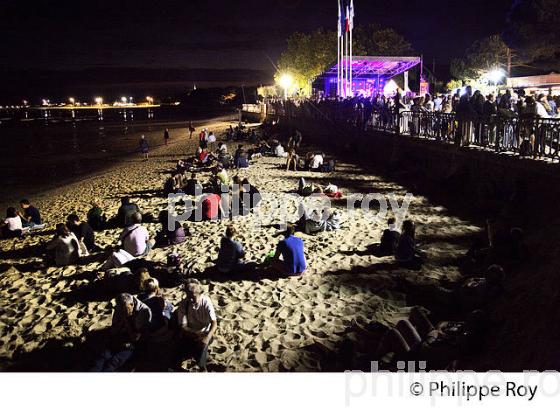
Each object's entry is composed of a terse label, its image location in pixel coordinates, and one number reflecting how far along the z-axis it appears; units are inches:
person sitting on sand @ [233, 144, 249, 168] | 839.1
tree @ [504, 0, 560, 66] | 892.6
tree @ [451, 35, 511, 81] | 1437.0
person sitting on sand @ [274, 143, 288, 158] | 983.6
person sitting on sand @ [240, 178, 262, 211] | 539.8
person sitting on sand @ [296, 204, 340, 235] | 450.6
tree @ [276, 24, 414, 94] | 2294.5
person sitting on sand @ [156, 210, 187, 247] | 426.9
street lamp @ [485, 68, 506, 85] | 1284.6
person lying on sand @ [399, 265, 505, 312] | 281.9
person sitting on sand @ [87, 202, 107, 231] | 491.8
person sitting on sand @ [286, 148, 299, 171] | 810.8
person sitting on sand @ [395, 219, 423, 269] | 356.2
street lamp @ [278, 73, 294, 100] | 2701.8
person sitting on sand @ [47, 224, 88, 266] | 387.2
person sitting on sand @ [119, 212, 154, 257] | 381.4
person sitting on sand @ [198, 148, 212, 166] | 894.4
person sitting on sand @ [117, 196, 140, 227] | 483.6
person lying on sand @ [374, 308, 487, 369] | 216.1
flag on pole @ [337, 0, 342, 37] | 1237.8
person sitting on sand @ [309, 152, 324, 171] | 787.5
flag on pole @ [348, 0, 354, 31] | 1133.7
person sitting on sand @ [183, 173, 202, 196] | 627.2
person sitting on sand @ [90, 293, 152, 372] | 241.3
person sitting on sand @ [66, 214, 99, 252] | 418.9
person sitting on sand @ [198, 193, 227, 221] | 504.7
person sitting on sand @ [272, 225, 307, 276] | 341.4
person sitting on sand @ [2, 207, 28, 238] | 482.6
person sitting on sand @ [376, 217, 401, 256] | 382.3
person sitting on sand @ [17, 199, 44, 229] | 511.5
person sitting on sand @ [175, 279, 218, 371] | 243.1
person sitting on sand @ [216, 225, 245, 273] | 352.0
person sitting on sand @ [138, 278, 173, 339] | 257.6
